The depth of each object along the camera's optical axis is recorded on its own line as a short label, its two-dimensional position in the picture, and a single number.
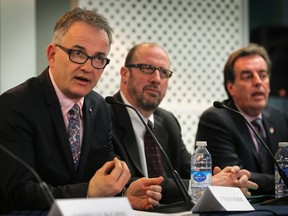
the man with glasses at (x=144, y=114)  5.82
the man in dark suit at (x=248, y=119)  6.41
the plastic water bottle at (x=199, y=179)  4.62
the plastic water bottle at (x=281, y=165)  5.41
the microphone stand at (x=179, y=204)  3.84
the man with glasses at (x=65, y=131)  4.00
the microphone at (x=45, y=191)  3.02
